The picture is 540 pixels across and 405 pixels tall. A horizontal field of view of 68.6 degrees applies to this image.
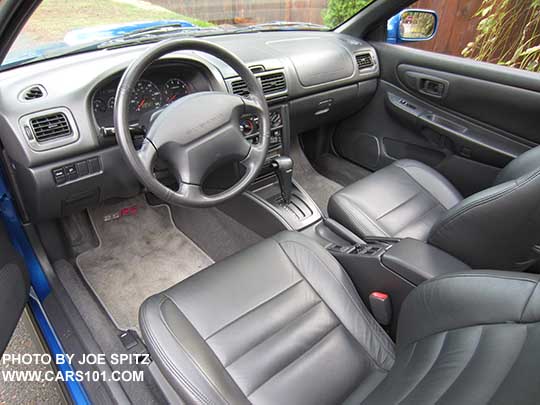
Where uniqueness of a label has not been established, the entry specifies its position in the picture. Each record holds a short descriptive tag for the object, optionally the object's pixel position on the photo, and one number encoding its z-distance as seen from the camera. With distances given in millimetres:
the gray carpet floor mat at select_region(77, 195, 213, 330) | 1658
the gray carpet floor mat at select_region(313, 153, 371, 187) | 2379
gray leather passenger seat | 980
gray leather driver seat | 604
